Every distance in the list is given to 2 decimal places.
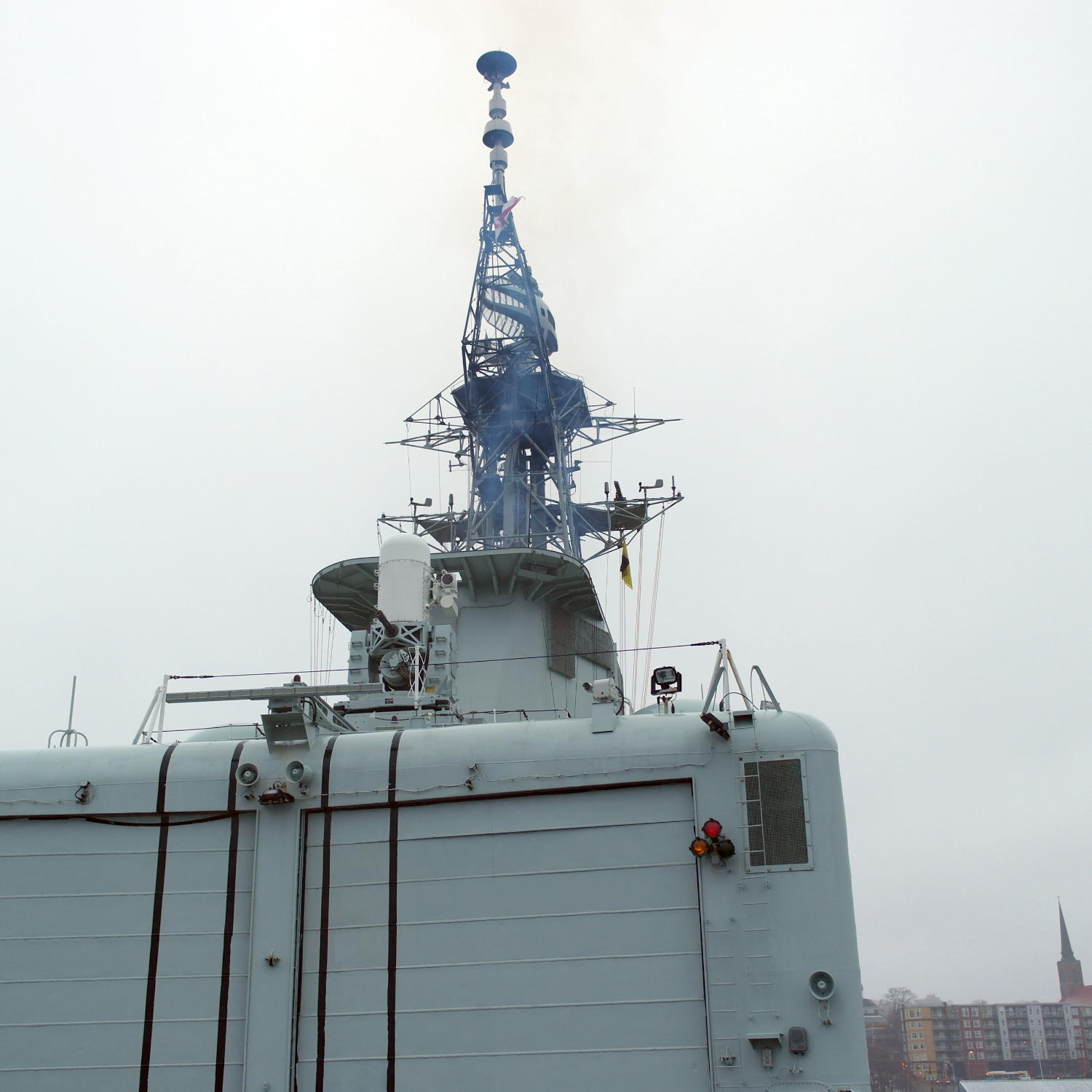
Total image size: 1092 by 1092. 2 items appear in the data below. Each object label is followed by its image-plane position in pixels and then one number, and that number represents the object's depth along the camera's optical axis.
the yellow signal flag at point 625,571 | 29.81
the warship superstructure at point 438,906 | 12.68
